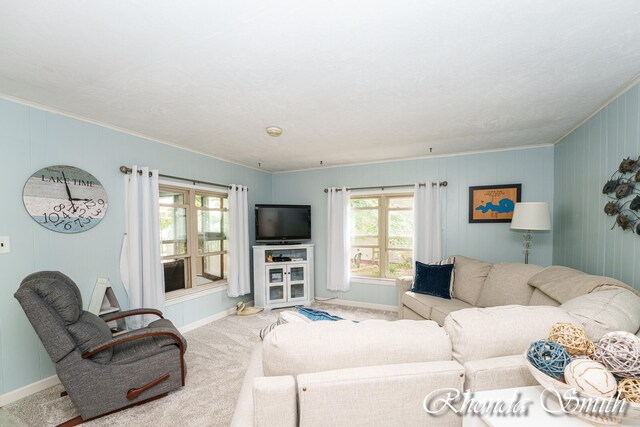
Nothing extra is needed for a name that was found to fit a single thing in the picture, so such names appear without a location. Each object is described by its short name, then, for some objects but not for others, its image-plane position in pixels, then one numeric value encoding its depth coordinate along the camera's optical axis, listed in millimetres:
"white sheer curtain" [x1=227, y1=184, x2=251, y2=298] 4129
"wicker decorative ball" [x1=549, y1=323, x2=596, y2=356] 985
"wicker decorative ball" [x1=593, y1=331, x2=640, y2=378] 882
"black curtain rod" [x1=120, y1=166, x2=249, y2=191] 2895
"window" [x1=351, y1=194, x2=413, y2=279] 4465
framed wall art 3699
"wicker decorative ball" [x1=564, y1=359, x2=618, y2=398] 839
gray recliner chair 1799
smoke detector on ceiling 2811
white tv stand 4438
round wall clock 2306
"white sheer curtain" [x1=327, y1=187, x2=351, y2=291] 4609
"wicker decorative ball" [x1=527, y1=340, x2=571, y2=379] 922
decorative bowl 824
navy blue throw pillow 3330
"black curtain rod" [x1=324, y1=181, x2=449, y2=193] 4008
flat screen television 4613
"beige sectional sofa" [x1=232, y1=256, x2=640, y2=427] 1017
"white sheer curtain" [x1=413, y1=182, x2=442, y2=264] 3990
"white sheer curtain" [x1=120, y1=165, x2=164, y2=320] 2926
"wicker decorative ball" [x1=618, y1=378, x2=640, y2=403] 821
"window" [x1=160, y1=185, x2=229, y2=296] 3578
